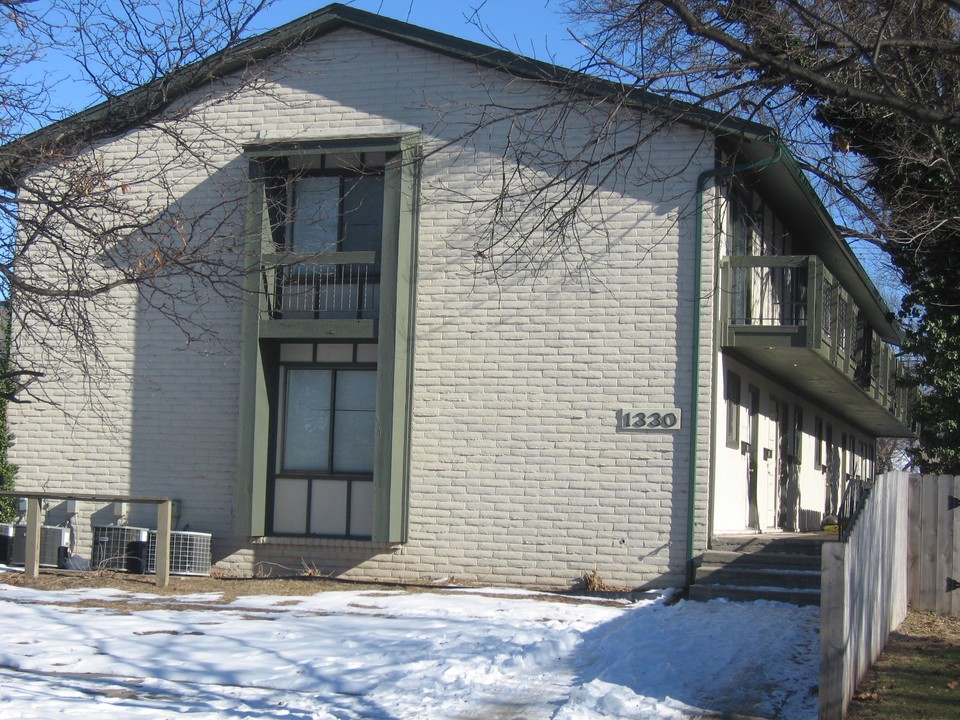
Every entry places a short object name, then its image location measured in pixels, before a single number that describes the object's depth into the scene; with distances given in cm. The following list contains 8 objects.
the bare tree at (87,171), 850
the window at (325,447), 1579
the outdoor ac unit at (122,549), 1530
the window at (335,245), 1583
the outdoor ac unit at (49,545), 1557
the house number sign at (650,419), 1459
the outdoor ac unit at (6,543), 1599
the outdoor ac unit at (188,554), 1534
